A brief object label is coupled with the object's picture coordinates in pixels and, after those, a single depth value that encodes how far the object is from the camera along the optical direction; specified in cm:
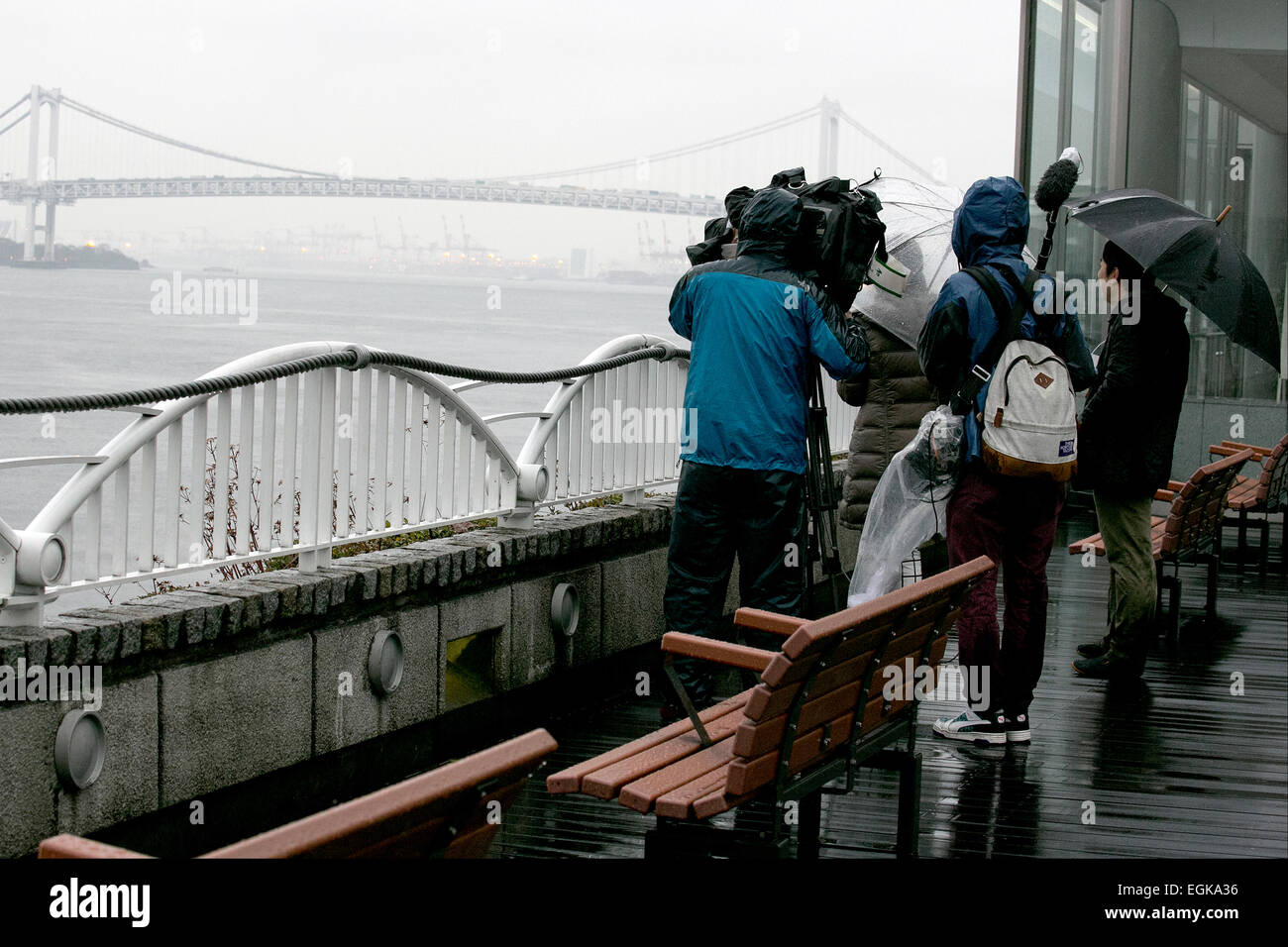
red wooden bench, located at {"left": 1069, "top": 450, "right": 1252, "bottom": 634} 727
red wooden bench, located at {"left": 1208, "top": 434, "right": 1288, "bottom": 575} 923
